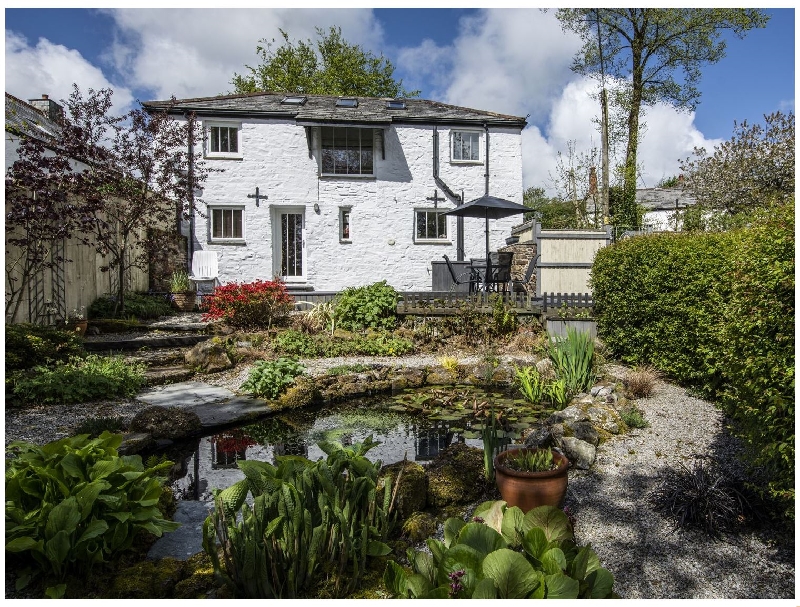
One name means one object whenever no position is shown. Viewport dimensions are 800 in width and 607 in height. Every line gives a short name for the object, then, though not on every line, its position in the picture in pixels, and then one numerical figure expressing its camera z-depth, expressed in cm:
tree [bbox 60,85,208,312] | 1061
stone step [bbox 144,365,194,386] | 718
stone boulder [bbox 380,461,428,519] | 335
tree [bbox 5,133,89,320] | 824
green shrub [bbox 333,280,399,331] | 1052
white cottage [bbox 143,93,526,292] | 1554
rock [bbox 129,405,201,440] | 486
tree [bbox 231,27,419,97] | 2544
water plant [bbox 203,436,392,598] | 238
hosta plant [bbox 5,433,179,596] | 246
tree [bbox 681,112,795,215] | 1368
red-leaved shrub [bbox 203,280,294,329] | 1030
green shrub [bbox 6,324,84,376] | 650
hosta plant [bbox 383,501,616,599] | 203
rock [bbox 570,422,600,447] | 439
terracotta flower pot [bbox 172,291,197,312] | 1387
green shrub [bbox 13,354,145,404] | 588
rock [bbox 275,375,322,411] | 635
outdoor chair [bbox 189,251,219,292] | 1504
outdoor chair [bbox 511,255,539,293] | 1204
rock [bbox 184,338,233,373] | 789
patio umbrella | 1129
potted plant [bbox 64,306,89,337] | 938
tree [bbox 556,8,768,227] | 1684
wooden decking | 1033
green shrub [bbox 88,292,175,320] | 1154
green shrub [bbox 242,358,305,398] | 653
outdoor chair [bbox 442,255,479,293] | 1192
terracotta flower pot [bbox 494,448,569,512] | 313
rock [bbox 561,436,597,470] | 404
